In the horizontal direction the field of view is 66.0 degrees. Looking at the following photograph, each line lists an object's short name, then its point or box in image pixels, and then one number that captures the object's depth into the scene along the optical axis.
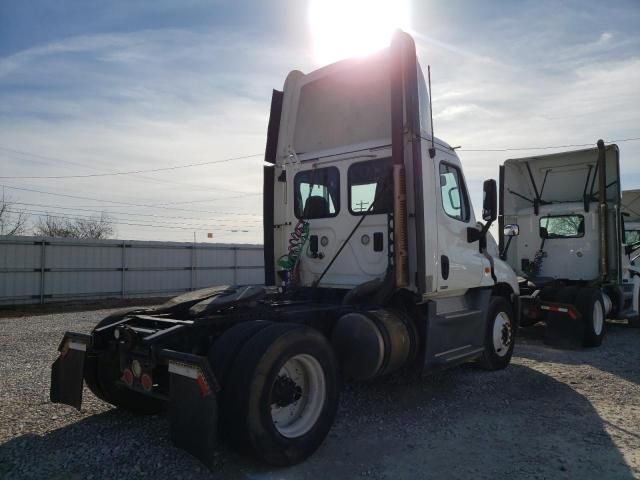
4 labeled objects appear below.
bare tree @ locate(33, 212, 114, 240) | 41.22
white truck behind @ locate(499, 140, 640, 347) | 9.30
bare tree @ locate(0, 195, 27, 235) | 34.94
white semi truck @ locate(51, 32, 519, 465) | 3.65
